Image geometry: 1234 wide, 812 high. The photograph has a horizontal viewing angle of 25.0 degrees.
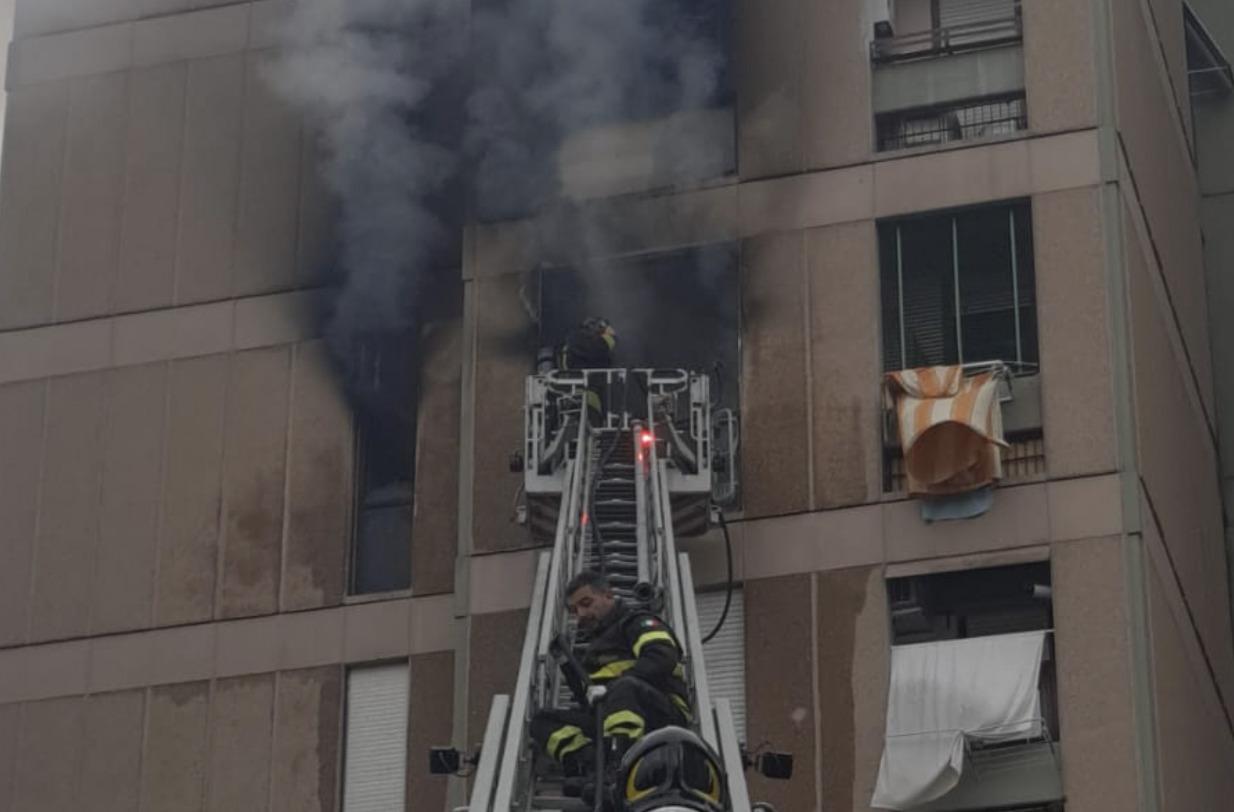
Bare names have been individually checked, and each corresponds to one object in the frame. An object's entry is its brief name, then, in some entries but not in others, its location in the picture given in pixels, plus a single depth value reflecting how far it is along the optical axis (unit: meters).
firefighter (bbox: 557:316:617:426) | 25.81
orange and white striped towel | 25.72
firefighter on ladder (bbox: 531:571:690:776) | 16.00
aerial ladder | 16.73
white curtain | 24.73
